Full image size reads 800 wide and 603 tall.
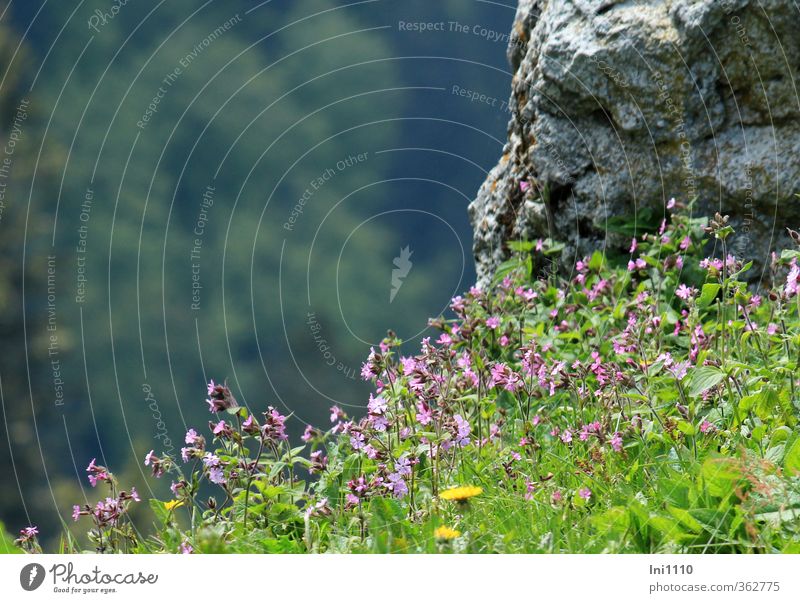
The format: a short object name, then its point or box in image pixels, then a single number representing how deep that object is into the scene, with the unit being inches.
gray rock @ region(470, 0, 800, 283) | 418.9
